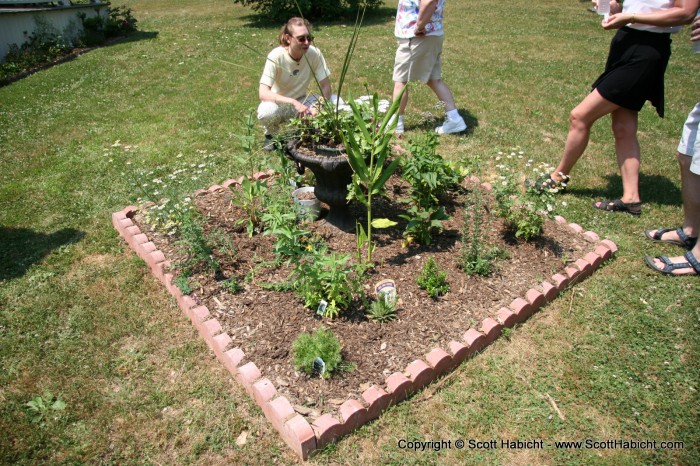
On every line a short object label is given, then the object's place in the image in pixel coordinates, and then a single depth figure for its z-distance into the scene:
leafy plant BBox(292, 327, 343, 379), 2.47
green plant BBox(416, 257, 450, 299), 3.00
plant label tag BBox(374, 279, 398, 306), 2.83
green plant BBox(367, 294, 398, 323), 2.83
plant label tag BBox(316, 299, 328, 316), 2.82
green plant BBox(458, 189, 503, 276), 3.19
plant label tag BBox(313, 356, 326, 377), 2.47
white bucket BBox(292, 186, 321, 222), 3.44
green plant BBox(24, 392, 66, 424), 2.47
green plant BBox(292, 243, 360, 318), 2.74
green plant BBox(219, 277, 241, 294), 3.06
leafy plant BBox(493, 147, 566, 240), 3.40
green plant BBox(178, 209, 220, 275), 3.17
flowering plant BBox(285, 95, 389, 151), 3.37
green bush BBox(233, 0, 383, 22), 12.51
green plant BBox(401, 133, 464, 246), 3.35
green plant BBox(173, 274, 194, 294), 3.07
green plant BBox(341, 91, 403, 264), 3.01
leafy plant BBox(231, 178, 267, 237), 3.50
